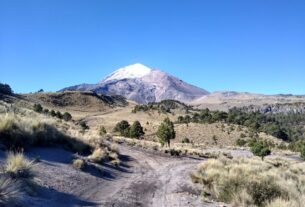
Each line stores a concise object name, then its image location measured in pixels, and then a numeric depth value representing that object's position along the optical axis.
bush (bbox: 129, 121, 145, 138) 44.39
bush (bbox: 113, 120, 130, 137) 48.05
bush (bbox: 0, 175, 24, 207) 7.00
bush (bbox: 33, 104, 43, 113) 44.66
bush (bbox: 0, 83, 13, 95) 88.51
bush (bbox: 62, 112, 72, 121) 60.18
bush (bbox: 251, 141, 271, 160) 34.21
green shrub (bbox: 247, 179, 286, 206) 11.95
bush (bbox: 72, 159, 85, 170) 13.20
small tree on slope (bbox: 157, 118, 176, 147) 36.29
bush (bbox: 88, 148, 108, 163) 15.69
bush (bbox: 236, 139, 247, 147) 66.50
